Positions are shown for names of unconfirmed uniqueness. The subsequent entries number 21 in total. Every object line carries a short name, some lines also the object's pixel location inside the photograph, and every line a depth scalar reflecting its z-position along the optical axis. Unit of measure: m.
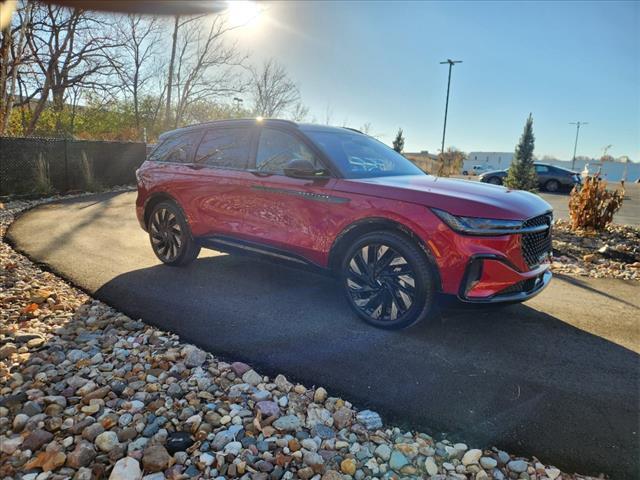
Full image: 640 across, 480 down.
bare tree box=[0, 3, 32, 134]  11.95
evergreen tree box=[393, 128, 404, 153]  37.19
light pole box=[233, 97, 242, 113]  27.85
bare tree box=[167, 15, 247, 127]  26.49
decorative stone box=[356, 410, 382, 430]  2.25
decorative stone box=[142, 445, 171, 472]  1.87
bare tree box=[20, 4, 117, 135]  18.28
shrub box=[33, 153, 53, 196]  10.55
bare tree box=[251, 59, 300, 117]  31.97
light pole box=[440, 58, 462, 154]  31.19
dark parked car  21.67
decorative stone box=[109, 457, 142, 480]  1.81
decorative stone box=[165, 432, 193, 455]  2.00
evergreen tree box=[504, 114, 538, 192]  17.84
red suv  3.03
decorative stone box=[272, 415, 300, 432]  2.20
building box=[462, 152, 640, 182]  65.12
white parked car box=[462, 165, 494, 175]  47.28
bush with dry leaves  7.76
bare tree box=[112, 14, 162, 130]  20.40
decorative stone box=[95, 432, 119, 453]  1.97
